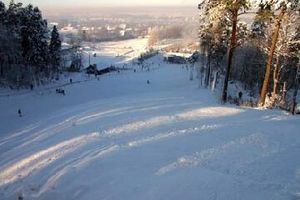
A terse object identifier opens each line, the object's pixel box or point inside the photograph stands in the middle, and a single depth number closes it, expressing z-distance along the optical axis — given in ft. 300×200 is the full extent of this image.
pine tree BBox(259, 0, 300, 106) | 79.82
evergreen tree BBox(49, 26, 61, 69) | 253.73
